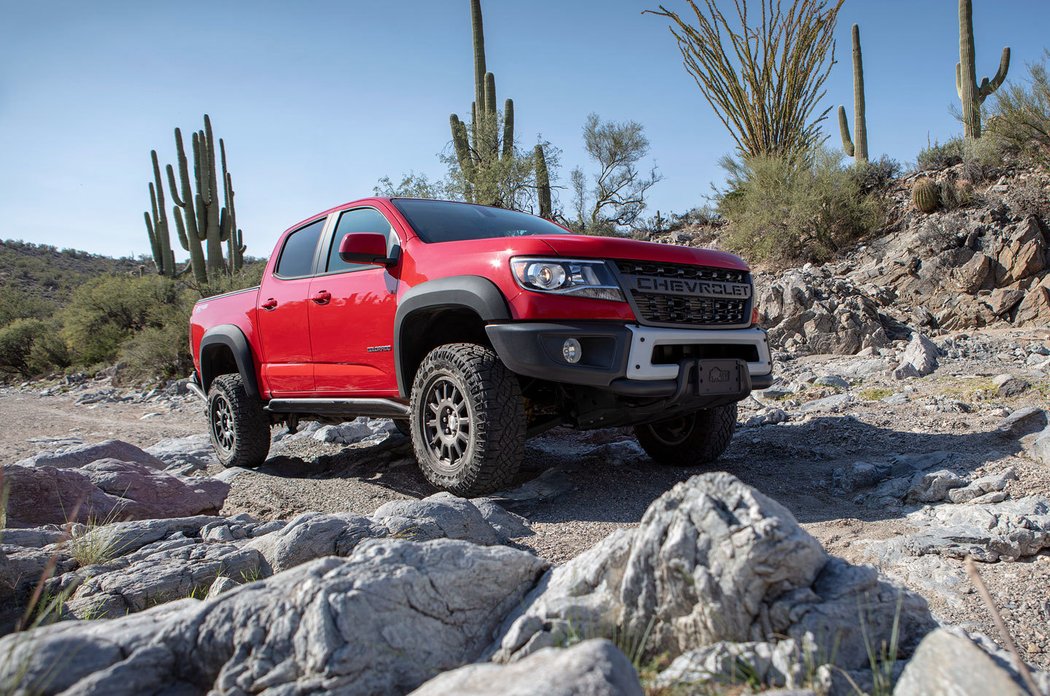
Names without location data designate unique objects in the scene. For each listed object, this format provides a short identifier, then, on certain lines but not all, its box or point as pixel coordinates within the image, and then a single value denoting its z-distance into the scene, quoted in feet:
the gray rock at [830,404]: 20.99
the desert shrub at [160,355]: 52.26
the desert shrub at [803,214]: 47.60
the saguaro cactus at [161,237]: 80.89
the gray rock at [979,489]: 12.12
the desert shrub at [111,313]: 64.39
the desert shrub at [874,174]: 51.75
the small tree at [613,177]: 66.19
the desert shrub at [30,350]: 68.03
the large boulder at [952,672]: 4.61
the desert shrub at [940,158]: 50.85
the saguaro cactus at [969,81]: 57.11
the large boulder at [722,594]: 5.87
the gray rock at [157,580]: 8.36
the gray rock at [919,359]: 24.39
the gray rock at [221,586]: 8.36
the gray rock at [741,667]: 5.30
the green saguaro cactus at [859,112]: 67.62
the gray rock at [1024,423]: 15.30
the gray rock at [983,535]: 9.94
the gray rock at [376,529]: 9.89
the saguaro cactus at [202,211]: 71.31
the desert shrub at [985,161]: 47.50
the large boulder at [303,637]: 5.45
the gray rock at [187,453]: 21.94
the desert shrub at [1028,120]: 45.83
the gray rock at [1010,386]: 19.20
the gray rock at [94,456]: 17.95
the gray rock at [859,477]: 14.25
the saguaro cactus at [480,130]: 61.77
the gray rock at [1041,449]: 13.44
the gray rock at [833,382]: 24.45
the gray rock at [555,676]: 4.40
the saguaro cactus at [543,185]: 62.18
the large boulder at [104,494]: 13.20
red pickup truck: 12.37
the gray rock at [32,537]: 10.89
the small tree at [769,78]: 55.83
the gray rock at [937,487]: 12.50
